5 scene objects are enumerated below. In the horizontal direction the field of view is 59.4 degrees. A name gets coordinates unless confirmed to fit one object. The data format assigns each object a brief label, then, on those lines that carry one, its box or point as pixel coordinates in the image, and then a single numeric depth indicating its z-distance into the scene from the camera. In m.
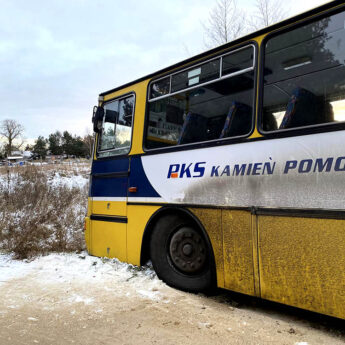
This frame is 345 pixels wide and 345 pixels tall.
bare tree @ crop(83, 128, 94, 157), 64.21
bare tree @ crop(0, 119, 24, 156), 72.94
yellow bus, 2.50
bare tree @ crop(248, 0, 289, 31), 13.68
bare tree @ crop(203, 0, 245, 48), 14.77
